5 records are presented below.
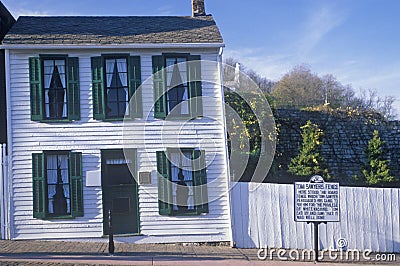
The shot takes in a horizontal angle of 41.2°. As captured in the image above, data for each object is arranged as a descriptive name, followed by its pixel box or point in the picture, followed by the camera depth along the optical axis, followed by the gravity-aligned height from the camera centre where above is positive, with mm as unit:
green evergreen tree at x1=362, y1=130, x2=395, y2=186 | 18642 -904
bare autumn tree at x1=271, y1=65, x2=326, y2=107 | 35319 +3920
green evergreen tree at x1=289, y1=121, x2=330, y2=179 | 18406 -573
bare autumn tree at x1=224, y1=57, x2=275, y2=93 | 35534 +4394
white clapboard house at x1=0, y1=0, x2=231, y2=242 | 14391 +272
